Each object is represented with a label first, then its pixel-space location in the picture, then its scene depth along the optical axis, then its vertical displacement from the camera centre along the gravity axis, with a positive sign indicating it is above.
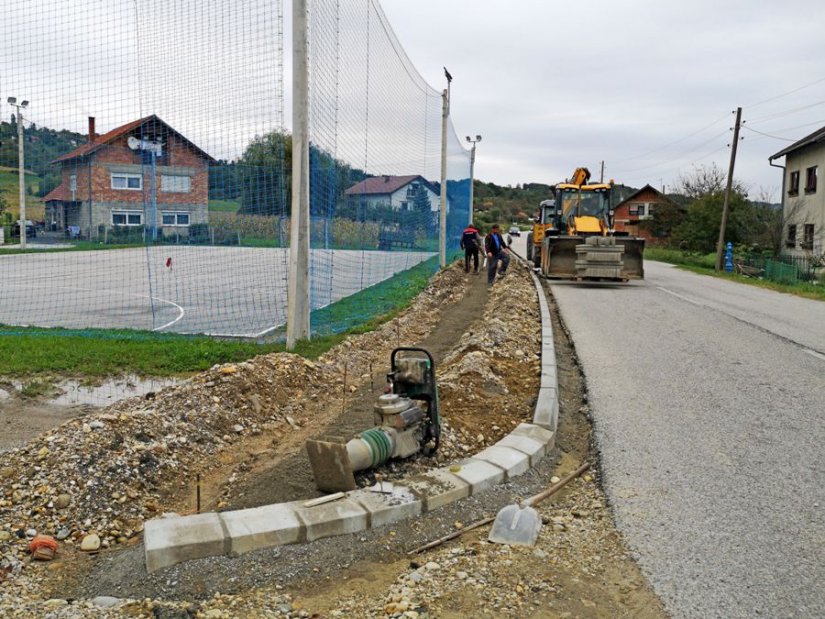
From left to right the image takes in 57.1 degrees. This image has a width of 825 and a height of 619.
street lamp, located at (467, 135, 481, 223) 41.38 +3.48
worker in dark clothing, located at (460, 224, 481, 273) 22.92 -0.77
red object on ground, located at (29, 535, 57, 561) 4.05 -1.83
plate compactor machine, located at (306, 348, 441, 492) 4.51 -1.39
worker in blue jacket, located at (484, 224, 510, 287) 19.95 -0.84
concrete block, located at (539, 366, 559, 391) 7.36 -1.61
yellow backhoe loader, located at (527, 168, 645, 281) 19.86 -0.52
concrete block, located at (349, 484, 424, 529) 4.29 -1.66
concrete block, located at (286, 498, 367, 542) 4.09 -1.66
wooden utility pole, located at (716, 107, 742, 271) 33.22 +0.73
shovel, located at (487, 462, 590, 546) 4.14 -1.70
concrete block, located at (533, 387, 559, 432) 6.23 -1.62
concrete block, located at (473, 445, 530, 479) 5.18 -1.67
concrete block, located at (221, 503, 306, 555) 3.92 -1.66
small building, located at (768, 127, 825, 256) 35.03 +1.30
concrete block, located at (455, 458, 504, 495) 4.83 -1.67
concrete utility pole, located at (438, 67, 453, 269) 25.88 +1.26
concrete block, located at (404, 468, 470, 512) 4.53 -1.66
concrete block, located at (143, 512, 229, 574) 3.78 -1.67
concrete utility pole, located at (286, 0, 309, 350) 9.52 +0.24
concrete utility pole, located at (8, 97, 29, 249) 11.69 +0.98
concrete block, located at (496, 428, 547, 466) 5.52 -1.68
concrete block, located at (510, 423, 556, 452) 5.88 -1.68
